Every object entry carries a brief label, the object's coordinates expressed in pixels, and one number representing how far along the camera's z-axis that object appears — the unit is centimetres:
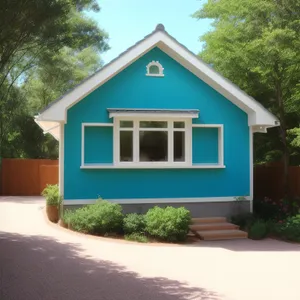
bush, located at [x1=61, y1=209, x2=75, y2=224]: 1259
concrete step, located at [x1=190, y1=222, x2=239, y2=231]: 1312
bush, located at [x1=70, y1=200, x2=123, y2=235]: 1177
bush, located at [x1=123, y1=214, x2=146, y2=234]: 1186
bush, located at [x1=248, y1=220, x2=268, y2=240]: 1237
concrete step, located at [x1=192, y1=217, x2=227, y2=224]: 1365
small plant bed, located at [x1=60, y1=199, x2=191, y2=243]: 1156
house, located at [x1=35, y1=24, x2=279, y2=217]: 1347
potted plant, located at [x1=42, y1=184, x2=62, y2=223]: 1338
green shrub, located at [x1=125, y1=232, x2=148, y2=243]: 1154
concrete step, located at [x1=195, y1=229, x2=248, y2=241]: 1238
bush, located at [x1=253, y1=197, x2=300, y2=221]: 1488
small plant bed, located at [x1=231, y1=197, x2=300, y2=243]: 1242
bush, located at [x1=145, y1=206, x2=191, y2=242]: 1149
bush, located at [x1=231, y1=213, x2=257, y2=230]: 1349
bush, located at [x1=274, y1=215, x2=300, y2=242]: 1228
